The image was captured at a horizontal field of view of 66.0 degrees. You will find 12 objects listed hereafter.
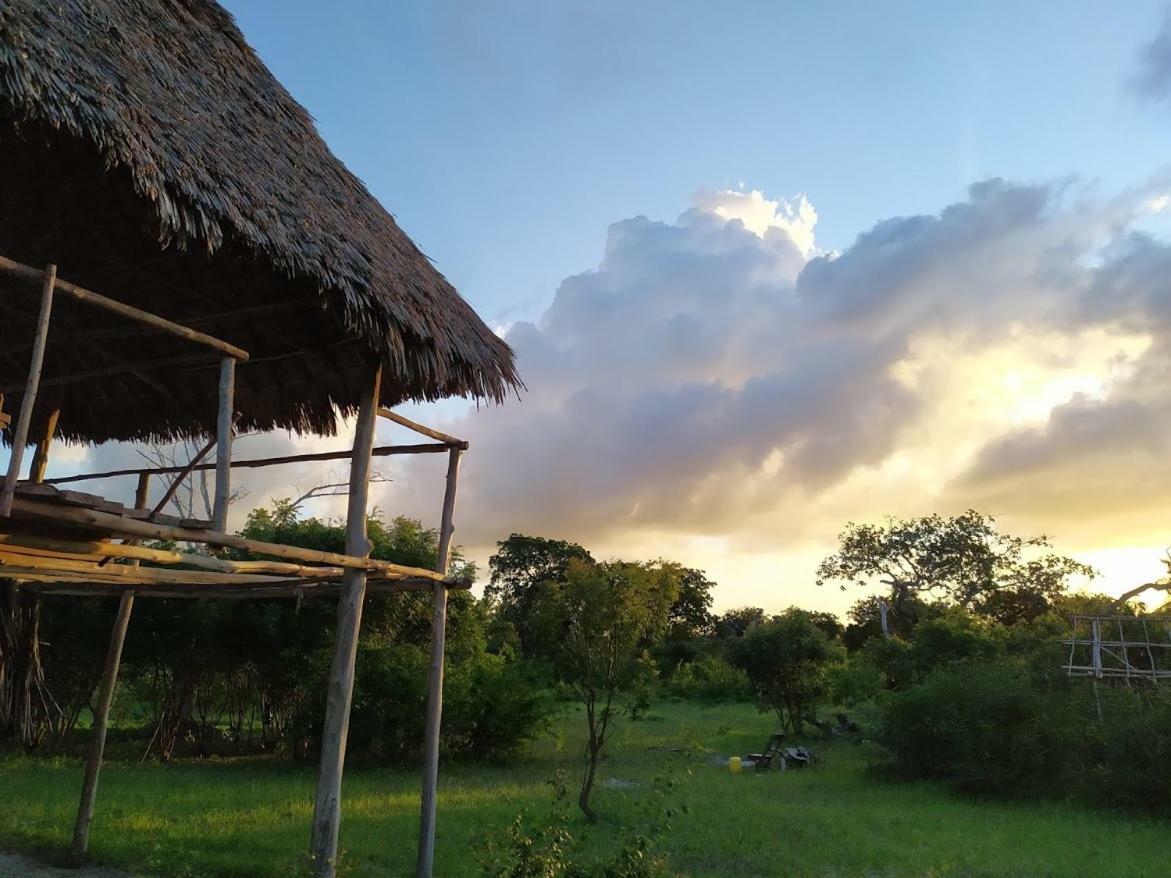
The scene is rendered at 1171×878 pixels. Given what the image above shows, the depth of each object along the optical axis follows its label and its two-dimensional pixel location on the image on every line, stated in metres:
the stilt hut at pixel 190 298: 3.88
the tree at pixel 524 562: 35.12
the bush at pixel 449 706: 12.33
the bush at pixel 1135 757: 9.48
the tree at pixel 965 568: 27.44
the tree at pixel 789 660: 16.38
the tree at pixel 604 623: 8.88
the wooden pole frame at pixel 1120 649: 11.47
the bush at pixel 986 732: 10.70
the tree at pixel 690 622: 29.11
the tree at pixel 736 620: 35.96
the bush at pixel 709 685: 24.64
